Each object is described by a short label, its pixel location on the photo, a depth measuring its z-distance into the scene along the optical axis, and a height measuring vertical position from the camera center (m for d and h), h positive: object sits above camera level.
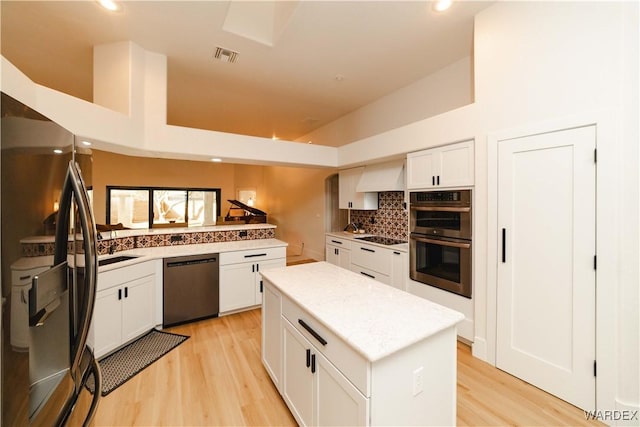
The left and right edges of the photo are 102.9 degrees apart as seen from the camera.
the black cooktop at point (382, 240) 3.74 -0.43
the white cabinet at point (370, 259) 3.31 -0.70
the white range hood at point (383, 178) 3.65 +0.54
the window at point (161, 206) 6.52 +0.17
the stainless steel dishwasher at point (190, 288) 2.96 -0.91
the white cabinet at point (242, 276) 3.26 -0.84
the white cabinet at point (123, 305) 2.30 -0.92
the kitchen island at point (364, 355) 1.10 -0.70
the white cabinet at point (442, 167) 2.51 +0.50
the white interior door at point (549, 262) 1.78 -0.38
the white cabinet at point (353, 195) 4.46 +0.33
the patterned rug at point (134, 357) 2.10 -1.36
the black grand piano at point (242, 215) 7.20 -0.08
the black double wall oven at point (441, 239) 2.55 -0.29
